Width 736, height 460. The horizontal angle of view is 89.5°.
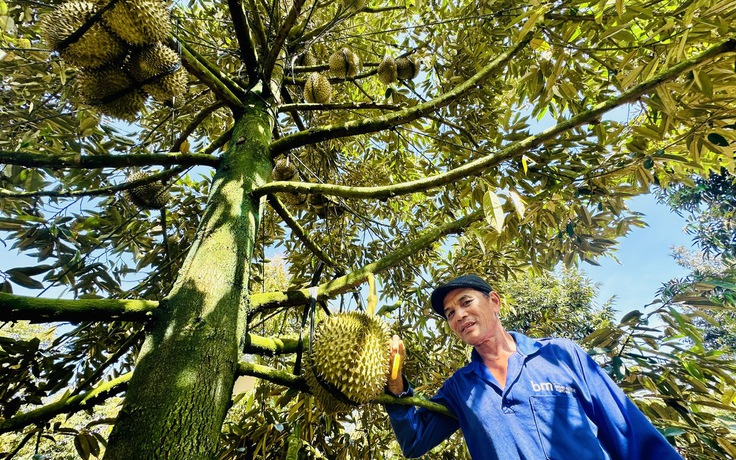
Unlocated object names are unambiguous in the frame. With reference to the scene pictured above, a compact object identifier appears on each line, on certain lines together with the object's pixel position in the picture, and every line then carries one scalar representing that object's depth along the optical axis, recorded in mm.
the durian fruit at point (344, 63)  2685
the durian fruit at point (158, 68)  1582
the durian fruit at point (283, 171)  2809
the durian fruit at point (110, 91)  1584
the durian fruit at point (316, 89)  2594
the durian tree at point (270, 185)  1219
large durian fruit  1277
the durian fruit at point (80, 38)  1433
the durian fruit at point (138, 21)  1449
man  1370
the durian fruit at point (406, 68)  2770
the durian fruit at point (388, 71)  2670
